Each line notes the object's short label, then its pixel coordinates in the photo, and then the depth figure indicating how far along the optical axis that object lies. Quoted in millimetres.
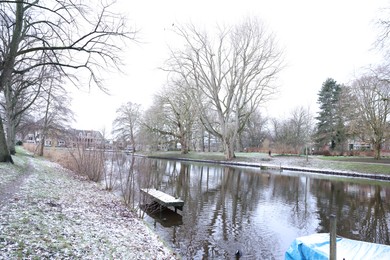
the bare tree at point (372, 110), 33250
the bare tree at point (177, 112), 46122
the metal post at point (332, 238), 4434
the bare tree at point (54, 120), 32156
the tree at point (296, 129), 61638
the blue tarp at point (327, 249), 5027
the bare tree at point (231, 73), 36688
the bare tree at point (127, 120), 57597
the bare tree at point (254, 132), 70750
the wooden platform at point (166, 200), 10781
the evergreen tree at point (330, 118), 47531
